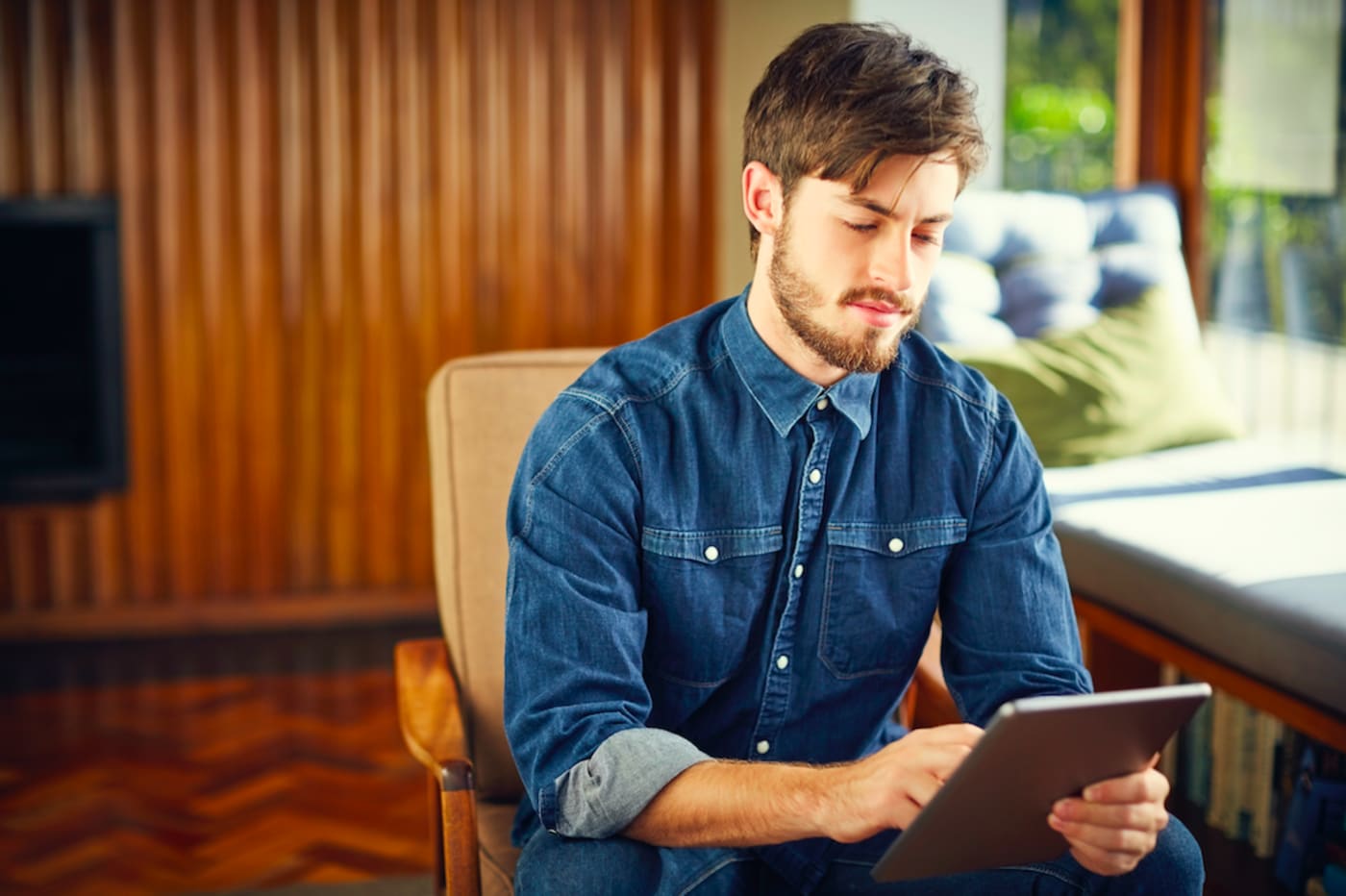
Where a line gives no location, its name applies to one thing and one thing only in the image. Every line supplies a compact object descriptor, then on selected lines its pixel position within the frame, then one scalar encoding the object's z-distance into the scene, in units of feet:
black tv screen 12.18
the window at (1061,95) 13.29
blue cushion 9.02
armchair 5.27
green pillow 8.67
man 4.02
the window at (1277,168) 9.64
